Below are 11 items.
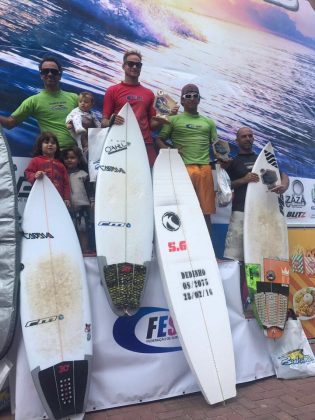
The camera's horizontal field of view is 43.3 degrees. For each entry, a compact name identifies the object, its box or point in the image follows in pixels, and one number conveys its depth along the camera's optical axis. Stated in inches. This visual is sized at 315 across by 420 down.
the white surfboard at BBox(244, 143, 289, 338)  123.5
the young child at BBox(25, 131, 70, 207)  110.3
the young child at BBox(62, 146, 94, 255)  118.5
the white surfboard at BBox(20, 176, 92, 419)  92.0
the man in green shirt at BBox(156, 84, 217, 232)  132.0
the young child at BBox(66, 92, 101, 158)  116.3
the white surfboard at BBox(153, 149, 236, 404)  104.7
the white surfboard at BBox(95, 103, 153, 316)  106.0
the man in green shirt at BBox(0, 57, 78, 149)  116.2
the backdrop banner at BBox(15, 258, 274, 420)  100.0
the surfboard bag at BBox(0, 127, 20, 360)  93.2
